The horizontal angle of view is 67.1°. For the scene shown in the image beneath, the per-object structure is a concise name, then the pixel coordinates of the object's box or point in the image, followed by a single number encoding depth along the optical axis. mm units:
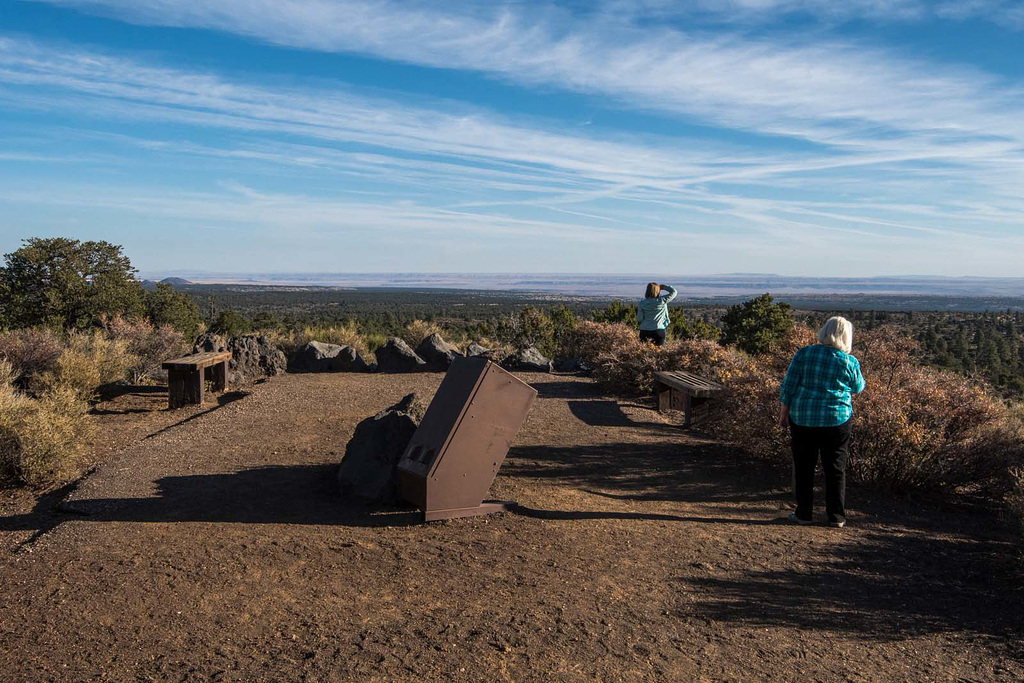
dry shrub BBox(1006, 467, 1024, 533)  5480
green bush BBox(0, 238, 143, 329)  14930
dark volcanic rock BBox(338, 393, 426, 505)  6086
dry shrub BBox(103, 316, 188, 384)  13203
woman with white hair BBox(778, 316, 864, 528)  5605
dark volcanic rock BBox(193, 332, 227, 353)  12883
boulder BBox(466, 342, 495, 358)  15770
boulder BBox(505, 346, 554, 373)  15266
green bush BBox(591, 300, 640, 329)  19144
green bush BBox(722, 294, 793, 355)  28344
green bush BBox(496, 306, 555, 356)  18016
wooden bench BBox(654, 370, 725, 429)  8977
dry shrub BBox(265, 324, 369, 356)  17438
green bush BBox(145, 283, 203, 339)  17125
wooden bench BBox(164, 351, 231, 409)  10727
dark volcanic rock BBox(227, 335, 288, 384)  13906
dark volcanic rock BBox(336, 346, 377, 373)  15219
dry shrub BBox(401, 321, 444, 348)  19898
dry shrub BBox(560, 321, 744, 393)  11406
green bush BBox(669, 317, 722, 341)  19438
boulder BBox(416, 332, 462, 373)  15344
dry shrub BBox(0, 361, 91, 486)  6590
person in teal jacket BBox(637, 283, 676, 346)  13062
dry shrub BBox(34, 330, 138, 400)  10344
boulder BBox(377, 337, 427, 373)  15207
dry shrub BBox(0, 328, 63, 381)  11242
